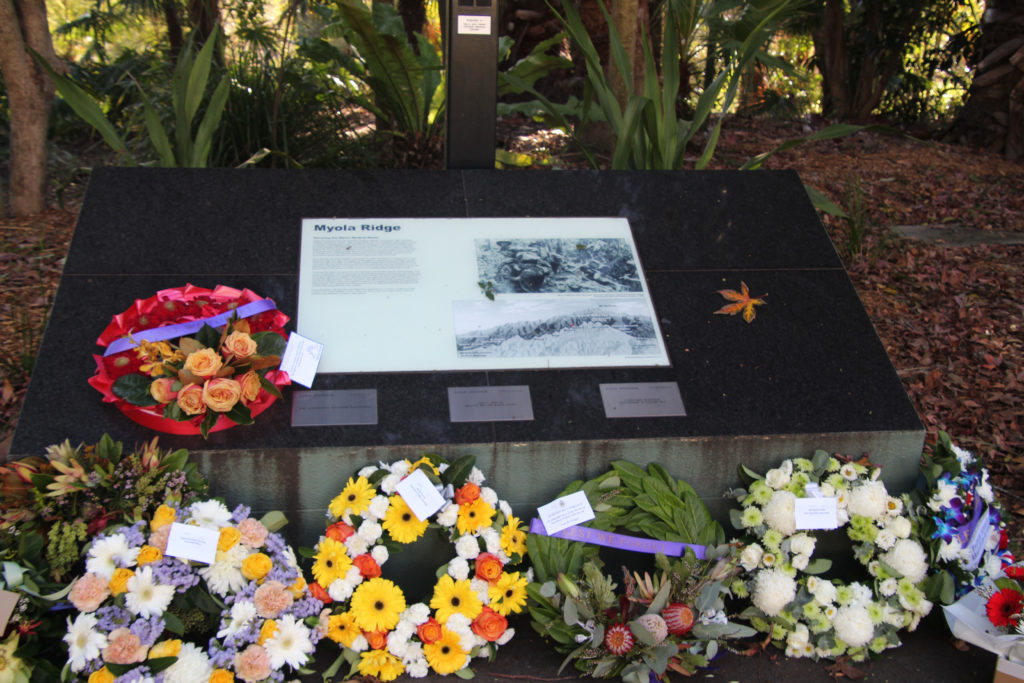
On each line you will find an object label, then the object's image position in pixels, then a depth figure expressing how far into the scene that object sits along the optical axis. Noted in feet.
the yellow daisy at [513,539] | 7.63
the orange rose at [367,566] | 7.29
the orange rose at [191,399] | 7.16
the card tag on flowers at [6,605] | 6.18
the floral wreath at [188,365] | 7.25
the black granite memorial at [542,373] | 7.80
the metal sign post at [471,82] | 10.69
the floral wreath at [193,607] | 6.38
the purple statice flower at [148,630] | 6.39
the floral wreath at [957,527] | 7.97
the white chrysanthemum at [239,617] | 6.70
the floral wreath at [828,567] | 7.66
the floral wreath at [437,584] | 7.15
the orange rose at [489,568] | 7.43
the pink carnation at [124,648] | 6.24
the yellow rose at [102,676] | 6.30
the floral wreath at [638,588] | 7.13
